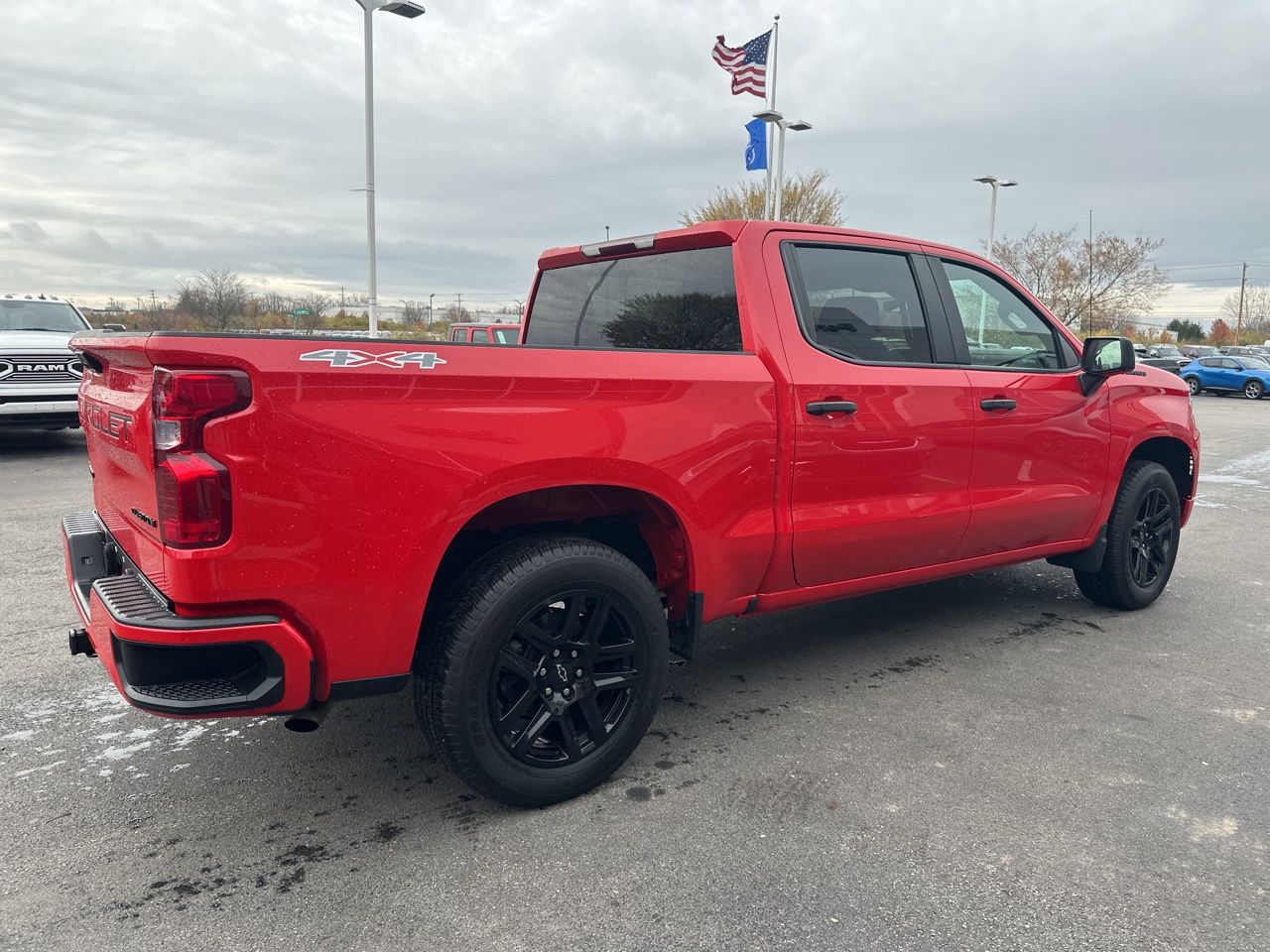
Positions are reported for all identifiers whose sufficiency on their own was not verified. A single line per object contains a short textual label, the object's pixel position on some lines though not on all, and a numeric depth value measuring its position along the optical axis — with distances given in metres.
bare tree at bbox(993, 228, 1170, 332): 40.41
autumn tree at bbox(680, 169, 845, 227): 32.53
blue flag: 23.70
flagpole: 25.26
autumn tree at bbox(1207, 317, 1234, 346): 86.31
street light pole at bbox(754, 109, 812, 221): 23.07
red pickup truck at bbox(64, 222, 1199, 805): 2.31
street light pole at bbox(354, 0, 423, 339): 14.99
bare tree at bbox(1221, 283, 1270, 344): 93.88
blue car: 30.36
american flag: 21.62
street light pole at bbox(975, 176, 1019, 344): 31.16
